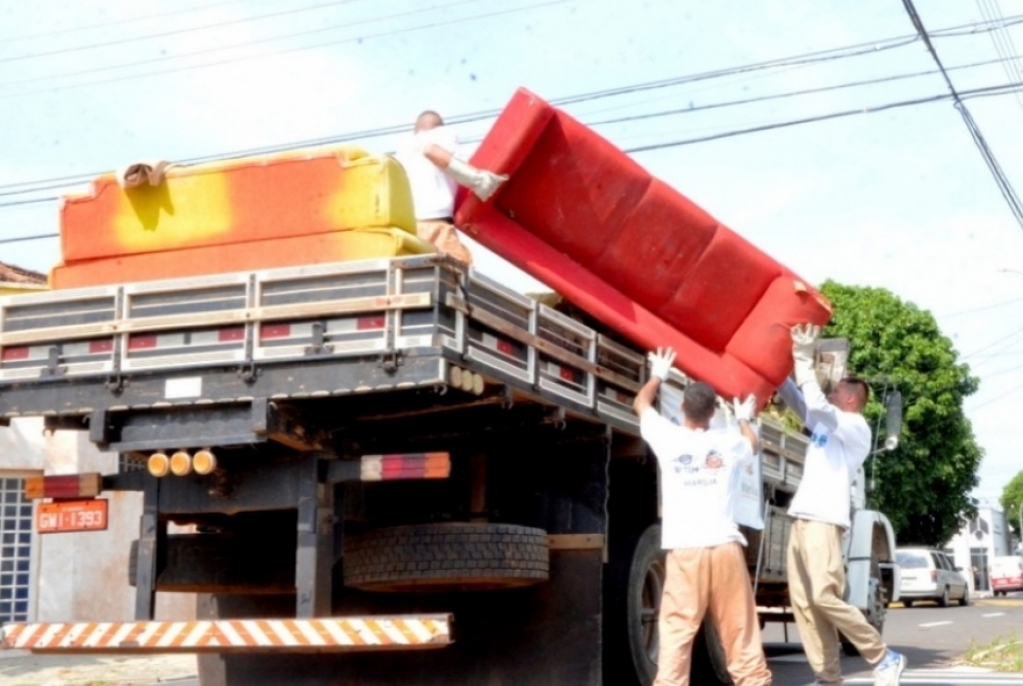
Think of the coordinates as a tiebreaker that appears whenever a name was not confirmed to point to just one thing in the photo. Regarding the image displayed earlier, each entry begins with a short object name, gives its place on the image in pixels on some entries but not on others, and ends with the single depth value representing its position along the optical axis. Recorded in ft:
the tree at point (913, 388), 137.80
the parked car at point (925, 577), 104.42
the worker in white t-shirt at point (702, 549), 22.88
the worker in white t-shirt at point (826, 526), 25.16
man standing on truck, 25.51
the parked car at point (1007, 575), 181.16
